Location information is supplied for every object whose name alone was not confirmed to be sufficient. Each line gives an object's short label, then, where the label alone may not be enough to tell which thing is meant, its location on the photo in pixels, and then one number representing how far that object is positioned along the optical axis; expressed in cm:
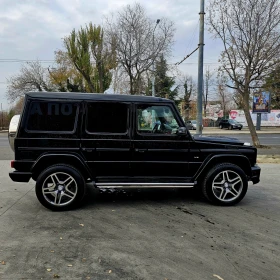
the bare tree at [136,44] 2312
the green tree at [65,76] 3475
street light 2262
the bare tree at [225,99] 6483
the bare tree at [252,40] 1327
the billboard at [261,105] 2942
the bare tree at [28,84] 4272
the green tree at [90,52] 2523
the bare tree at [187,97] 6202
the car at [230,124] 3881
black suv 489
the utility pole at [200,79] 1152
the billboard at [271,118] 4309
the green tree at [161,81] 2536
